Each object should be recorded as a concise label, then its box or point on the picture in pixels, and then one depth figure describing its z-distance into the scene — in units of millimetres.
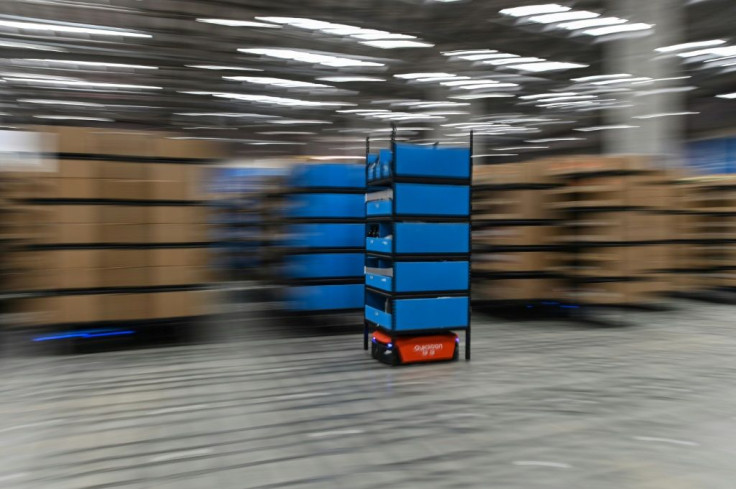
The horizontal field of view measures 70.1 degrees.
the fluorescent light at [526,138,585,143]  23828
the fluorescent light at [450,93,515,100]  16578
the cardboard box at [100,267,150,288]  5496
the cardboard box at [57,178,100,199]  5396
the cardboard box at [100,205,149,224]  5516
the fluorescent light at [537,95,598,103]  17212
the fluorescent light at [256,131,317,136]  20875
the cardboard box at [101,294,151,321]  5488
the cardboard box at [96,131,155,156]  5520
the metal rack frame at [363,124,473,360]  4801
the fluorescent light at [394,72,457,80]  14477
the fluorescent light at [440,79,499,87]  15133
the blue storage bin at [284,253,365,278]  6320
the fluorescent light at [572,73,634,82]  14697
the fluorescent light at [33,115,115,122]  17953
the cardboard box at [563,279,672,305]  6828
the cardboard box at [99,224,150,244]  5516
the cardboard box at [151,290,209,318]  5645
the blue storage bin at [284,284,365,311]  6297
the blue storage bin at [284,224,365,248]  6383
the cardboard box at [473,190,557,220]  7215
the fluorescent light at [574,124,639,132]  21358
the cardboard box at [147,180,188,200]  5637
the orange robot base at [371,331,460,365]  4812
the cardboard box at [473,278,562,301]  7195
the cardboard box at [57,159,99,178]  5395
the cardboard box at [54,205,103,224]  5377
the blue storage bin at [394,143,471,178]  4816
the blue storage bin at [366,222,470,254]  4832
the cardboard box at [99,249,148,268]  5512
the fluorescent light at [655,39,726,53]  12383
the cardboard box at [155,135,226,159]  5727
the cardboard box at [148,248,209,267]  5648
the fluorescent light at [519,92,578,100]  16922
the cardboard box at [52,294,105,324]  5328
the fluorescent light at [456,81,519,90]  15626
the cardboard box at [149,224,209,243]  5664
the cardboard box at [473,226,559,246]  7168
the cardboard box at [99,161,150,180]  5520
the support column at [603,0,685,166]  8992
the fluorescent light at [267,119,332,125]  18859
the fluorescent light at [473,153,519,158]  27295
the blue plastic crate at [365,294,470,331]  4797
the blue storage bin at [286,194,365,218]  6434
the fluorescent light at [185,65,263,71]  13000
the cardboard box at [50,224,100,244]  5367
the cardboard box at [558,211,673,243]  6852
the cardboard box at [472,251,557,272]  7164
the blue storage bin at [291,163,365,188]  6455
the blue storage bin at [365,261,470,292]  4828
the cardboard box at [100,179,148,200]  5520
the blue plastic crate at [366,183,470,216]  4828
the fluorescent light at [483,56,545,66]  13602
